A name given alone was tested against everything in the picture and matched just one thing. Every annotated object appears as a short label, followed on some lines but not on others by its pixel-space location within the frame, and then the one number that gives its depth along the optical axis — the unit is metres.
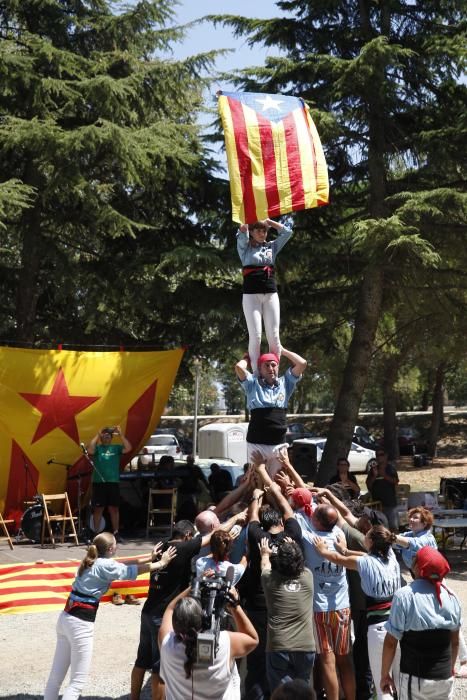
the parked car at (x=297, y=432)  34.44
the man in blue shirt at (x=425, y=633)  4.65
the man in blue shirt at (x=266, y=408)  7.82
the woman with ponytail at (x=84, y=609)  5.85
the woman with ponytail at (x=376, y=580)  5.63
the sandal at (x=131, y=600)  10.34
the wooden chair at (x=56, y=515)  13.12
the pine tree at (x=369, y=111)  14.30
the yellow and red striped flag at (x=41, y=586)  9.92
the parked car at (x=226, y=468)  16.73
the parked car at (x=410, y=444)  34.75
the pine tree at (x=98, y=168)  13.94
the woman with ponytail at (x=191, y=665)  4.24
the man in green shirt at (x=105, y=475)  13.23
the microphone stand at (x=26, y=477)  14.17
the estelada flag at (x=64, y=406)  14.09
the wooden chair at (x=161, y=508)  14.01
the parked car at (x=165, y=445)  31.00
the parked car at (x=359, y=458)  29.21
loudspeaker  21.59
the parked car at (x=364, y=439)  33.12
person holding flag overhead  8.66
